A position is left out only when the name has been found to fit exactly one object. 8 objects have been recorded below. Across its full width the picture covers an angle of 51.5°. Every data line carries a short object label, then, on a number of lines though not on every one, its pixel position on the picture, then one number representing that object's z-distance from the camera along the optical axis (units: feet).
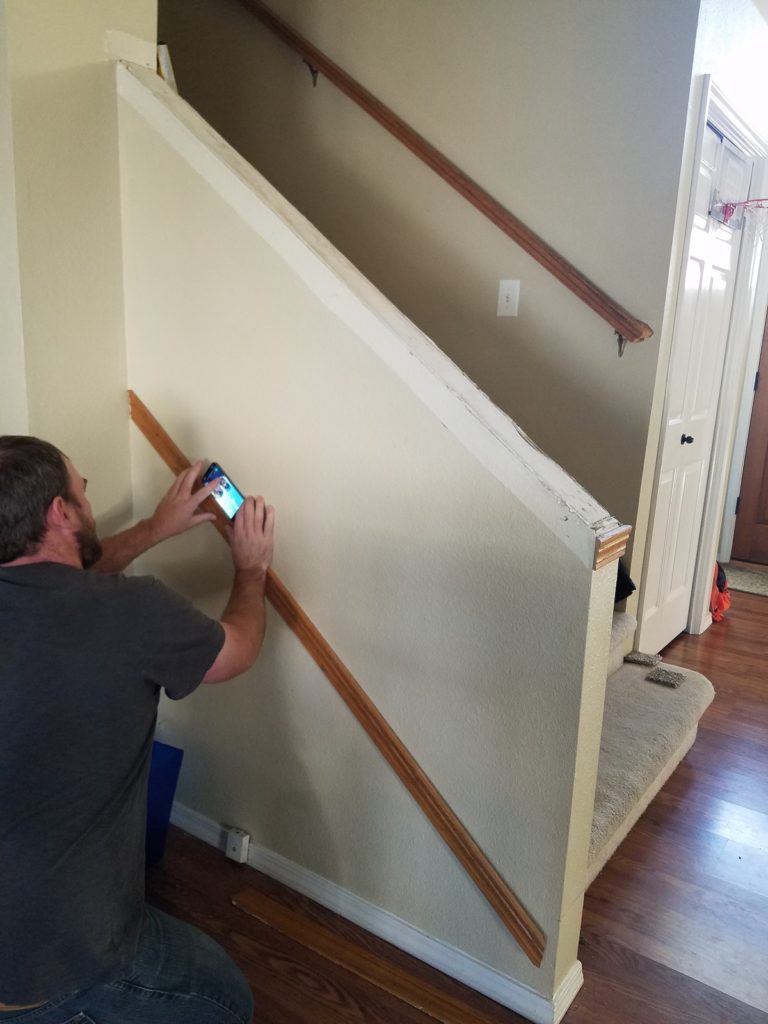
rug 13.87
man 3.50
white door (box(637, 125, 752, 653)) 8.98
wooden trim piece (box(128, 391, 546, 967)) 4.89
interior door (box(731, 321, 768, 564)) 14.49
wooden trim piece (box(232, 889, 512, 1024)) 5.03
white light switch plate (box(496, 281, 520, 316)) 8.64
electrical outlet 6.20
